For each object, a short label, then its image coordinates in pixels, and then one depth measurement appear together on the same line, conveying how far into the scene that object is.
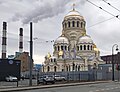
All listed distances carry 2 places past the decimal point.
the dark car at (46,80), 44.14
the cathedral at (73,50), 106.94
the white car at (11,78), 55.22
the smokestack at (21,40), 96.02
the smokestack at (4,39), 89.56
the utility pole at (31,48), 37.53
